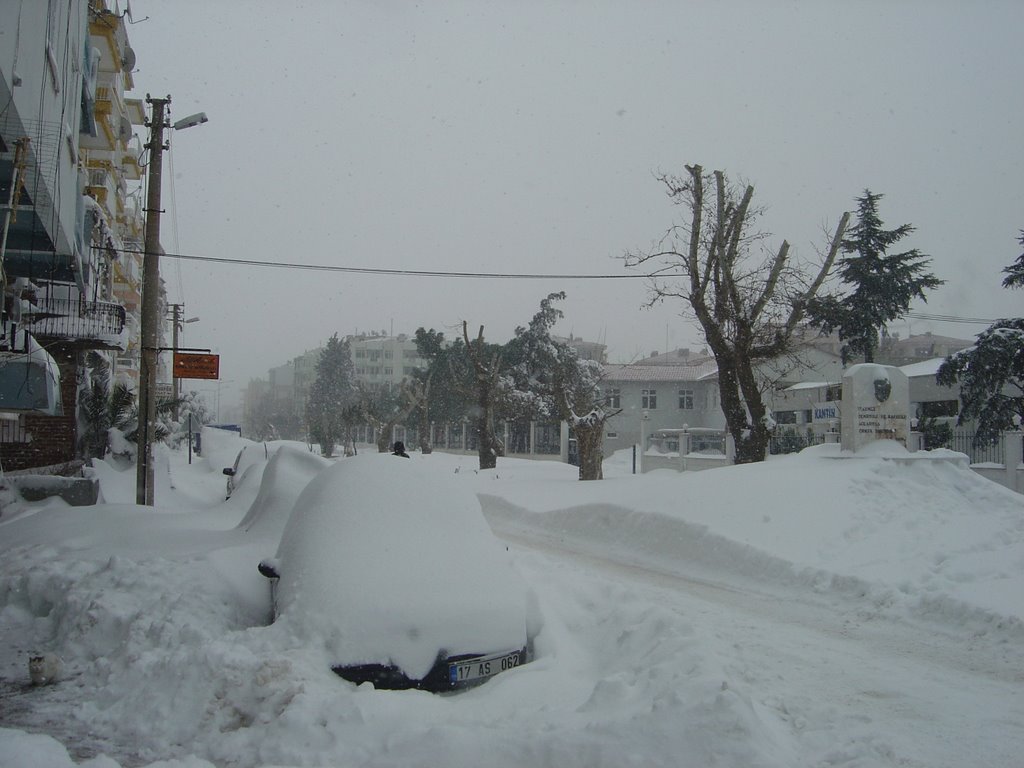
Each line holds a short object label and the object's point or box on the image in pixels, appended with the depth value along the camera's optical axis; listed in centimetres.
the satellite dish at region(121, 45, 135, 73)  3056
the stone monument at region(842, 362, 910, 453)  1466
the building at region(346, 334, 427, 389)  11106
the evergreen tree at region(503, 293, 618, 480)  4331
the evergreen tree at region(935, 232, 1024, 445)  2284
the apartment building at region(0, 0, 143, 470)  930
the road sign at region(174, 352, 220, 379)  1675
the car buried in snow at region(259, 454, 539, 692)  518
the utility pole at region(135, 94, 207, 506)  1606
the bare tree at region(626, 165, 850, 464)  2038
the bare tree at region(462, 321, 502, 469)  3238
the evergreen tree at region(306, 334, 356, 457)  7200
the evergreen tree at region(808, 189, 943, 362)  3419
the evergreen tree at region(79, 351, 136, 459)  2311
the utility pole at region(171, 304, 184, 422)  3709
